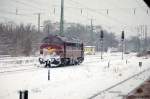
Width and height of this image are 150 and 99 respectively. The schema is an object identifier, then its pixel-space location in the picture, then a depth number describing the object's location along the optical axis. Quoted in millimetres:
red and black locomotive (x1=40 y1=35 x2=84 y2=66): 38219
